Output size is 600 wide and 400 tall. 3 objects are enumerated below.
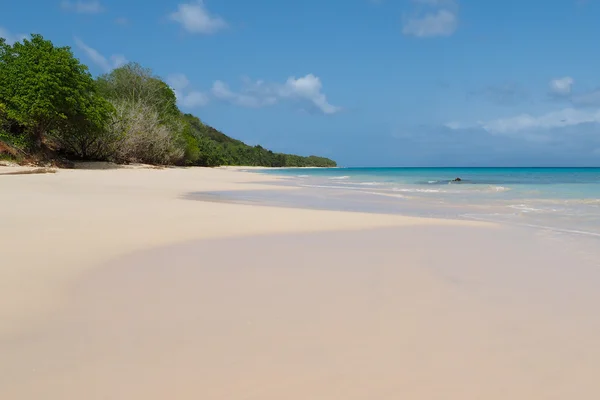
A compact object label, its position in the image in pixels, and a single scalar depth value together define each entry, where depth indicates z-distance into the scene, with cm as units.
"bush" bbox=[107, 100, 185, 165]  3419
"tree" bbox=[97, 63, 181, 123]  4350
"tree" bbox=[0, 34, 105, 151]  2439
